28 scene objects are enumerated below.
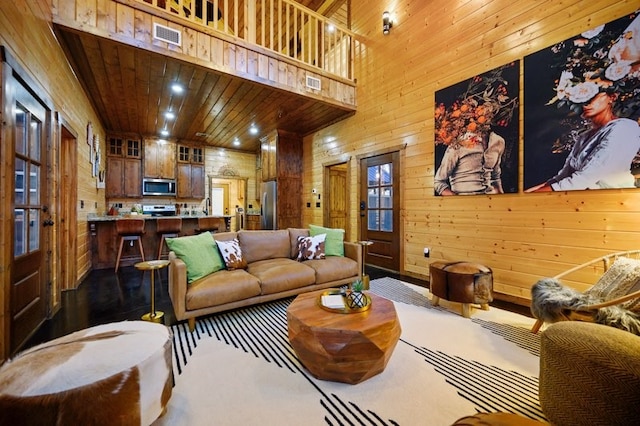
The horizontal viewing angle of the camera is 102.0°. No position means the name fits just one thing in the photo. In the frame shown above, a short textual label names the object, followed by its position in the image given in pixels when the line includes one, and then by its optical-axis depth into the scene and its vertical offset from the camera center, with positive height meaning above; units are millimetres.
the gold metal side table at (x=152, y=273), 2295 -544
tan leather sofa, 2312 -663
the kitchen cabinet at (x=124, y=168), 6301 +1127
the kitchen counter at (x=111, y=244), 4531 -561
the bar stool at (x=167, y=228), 4945 -280
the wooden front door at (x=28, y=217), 1942 -28
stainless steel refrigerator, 6426 +214
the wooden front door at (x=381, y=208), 4391 +84
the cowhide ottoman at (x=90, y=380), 954 -670
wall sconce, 4375 +3240
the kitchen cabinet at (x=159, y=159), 6691 +1436
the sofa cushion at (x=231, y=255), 2836 -461
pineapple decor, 1846 -613
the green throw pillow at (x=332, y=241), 3514 -382
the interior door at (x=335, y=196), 5952 +419
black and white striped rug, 1404 -1076
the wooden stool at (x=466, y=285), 2586 -731
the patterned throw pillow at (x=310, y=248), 3330 -453
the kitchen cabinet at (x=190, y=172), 7191 +1168
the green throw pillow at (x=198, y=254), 2531 -419
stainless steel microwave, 6683 +700
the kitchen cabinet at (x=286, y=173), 6348 +1002
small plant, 1933 -555
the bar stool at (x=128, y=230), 4352 -281
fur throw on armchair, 1614 -660
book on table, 1855 -659
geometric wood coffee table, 1544 -789
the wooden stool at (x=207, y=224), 5508 -231
